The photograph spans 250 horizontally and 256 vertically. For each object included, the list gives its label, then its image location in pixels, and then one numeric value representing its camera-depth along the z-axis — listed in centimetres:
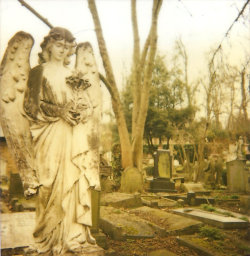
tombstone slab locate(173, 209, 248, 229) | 566
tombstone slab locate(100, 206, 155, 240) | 483
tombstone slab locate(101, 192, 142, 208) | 727
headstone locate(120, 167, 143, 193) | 1024
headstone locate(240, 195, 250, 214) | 744
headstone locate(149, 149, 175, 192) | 1152
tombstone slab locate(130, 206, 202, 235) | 525
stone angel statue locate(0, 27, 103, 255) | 269
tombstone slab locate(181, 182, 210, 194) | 1040
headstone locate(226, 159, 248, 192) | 1121
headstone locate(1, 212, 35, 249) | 405
